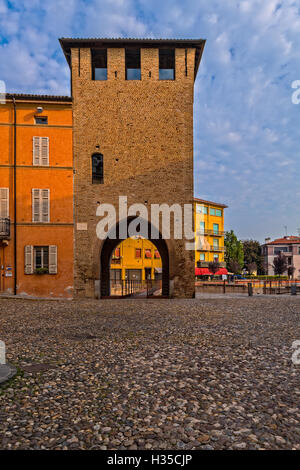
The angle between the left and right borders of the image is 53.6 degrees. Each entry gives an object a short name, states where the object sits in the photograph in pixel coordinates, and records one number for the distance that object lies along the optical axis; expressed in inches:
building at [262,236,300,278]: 2645.2
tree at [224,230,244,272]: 2368.4
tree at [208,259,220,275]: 1507.0
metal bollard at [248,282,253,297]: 842.8
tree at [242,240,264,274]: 2945.4
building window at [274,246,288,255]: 2755.9
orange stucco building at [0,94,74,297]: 693.3
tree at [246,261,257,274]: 2620.6
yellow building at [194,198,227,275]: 1995.6
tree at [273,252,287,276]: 1865.9
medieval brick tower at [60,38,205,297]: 714.8
